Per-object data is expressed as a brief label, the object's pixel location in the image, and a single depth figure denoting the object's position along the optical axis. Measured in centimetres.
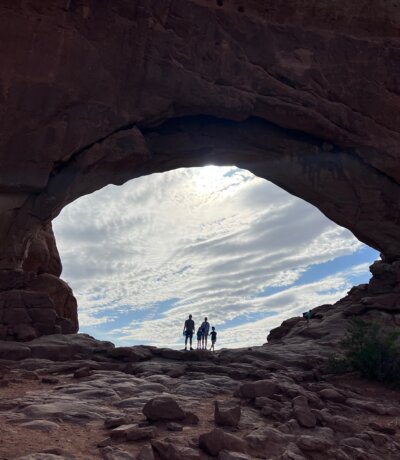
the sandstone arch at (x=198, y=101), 1742
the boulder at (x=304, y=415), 832
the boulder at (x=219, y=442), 660
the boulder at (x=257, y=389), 982
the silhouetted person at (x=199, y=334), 2416
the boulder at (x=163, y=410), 761
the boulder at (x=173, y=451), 621
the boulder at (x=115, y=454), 602
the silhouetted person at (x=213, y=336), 2648
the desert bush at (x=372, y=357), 1333
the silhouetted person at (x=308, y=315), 2171
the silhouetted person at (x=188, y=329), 2314
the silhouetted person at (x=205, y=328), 2414
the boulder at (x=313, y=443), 732
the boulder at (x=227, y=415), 791
